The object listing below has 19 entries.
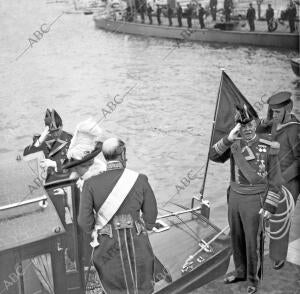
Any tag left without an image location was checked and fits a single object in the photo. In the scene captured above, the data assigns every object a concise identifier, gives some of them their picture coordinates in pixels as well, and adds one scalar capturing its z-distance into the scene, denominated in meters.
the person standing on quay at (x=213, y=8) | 33.66
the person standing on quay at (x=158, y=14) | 36.29
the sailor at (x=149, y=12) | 37.63
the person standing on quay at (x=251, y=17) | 28.92
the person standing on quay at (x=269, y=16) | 28.53
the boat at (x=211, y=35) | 28.06
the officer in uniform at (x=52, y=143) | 5.39
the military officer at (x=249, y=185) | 4.26
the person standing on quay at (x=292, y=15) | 27.14
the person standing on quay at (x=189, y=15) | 33.12
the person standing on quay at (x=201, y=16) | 31.48
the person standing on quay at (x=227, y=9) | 31.05
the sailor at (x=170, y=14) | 35.03
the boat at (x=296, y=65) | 19.50
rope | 4.74
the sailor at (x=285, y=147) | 4.62
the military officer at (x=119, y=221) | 3.33
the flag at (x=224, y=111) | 5.20
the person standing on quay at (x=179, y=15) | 33.75
